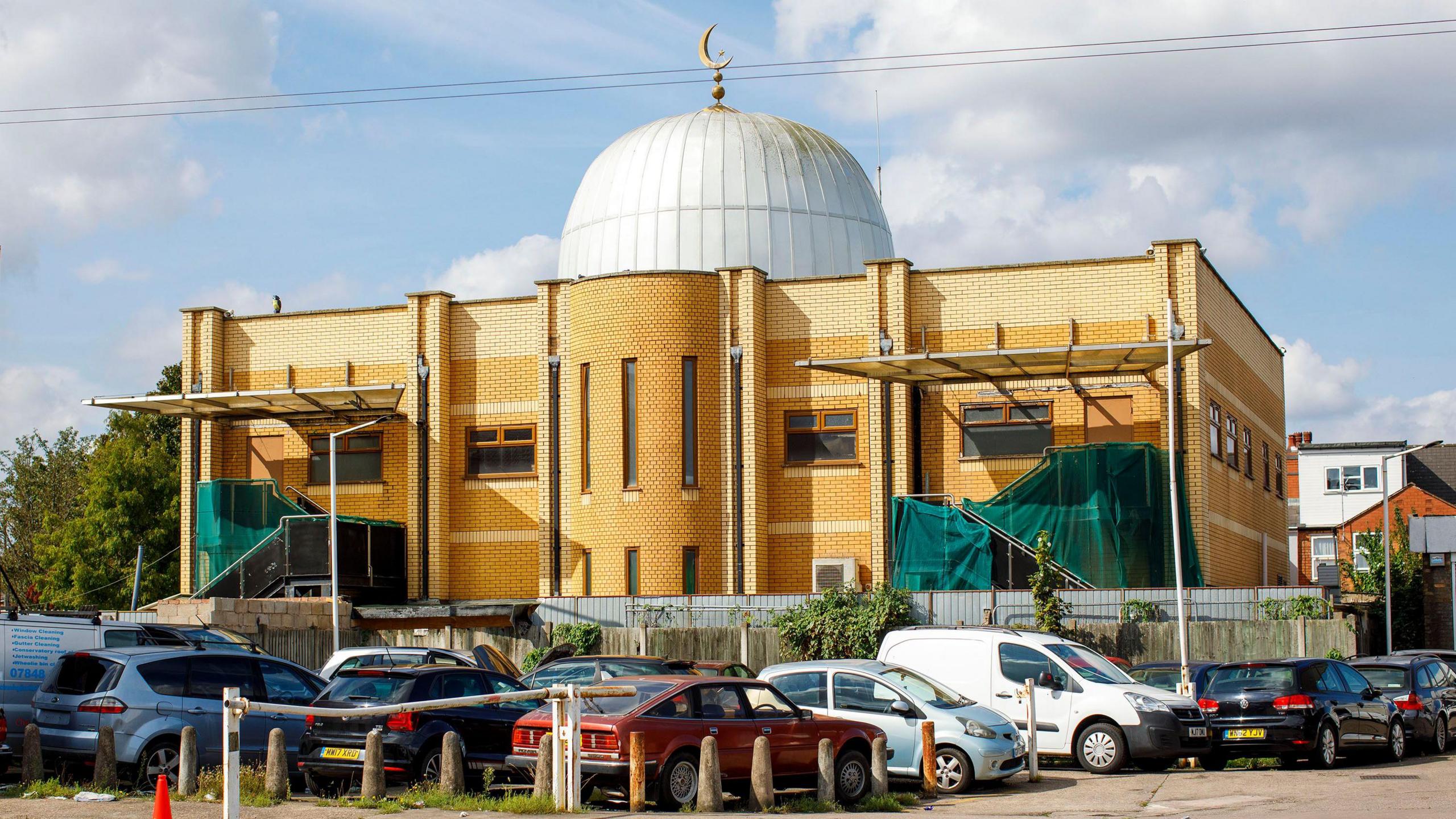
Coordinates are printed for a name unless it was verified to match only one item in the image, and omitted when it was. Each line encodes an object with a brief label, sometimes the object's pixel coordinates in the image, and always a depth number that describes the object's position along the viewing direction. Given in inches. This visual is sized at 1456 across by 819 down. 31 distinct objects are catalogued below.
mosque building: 1358.3
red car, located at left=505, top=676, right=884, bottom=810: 613.0
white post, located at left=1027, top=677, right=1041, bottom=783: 768.3
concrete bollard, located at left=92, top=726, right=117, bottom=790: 640.4
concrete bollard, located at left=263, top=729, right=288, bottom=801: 621.0
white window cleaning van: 743.1
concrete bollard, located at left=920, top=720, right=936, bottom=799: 706.2
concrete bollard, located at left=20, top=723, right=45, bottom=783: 651.5
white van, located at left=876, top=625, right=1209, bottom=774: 788.0
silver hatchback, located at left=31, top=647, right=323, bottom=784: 668.1
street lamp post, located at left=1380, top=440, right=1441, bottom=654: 1509.6
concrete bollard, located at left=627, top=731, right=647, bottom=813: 594.9
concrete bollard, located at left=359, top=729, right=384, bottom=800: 618.5
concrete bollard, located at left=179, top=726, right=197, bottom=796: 634.8
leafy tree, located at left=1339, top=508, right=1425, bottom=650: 1769.2
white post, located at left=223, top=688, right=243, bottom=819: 524.4
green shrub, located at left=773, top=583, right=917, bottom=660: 1189.7
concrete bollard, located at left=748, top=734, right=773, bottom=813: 623.8
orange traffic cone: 491.2
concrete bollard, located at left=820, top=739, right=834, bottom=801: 644.7
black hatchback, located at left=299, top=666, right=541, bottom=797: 664.4
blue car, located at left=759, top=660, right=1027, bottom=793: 733.3
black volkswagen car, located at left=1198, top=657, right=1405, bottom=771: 805.9
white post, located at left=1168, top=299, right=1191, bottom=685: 1047.6
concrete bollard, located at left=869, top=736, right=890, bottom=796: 671.1
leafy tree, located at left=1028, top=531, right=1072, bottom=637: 1146.0
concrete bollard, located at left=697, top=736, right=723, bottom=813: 607.5
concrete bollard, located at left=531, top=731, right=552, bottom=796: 600.7
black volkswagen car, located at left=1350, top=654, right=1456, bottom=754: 904.9
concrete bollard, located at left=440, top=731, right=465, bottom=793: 620.1
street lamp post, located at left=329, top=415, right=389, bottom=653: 1273.4
